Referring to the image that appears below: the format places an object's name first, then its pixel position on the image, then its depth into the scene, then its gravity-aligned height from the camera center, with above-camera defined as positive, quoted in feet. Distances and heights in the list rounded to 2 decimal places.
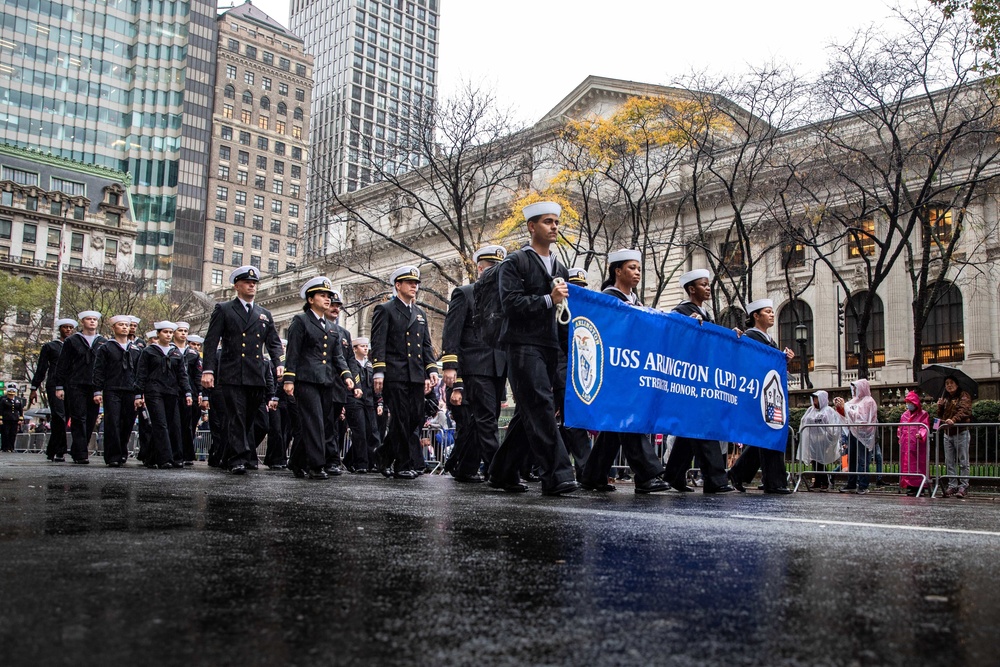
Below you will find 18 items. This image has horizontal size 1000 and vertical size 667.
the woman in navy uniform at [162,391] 44.39 +1.60
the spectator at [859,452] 46.21 -0.35
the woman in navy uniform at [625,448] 27.37 -0.29
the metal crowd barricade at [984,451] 43.39 -0.10
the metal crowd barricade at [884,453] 45.60 -0.37
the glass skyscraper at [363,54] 472.44 +194.93
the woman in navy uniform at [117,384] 46.21 +1.88
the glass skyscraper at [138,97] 362.94 +128.10
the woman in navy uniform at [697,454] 30.60 -0.44
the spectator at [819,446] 46.60 -0.10
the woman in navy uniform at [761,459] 33.30 -0.61
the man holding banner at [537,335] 23.71 +2.54
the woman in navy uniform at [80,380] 48.42 +2.13
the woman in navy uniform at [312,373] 34.37 +2.03
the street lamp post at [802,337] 99.53 +11.00
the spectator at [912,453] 42.91 -0.28
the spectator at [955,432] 43.83 +0.74
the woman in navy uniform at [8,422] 103.09 -0.22
